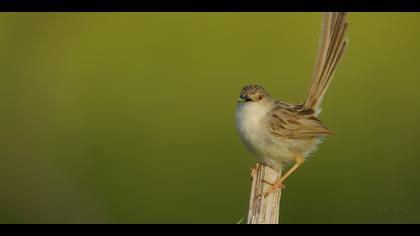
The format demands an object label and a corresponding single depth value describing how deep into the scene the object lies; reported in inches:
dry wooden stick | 315.0
